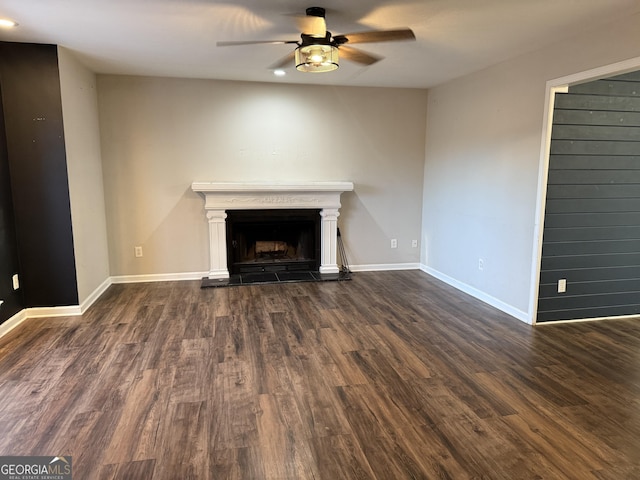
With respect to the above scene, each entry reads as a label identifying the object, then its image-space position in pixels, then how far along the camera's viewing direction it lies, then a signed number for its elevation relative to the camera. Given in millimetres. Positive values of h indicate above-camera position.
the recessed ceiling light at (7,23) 2889 +1133
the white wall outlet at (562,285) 3695 -945
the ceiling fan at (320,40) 2539 +942
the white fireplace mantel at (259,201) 4895 -259
